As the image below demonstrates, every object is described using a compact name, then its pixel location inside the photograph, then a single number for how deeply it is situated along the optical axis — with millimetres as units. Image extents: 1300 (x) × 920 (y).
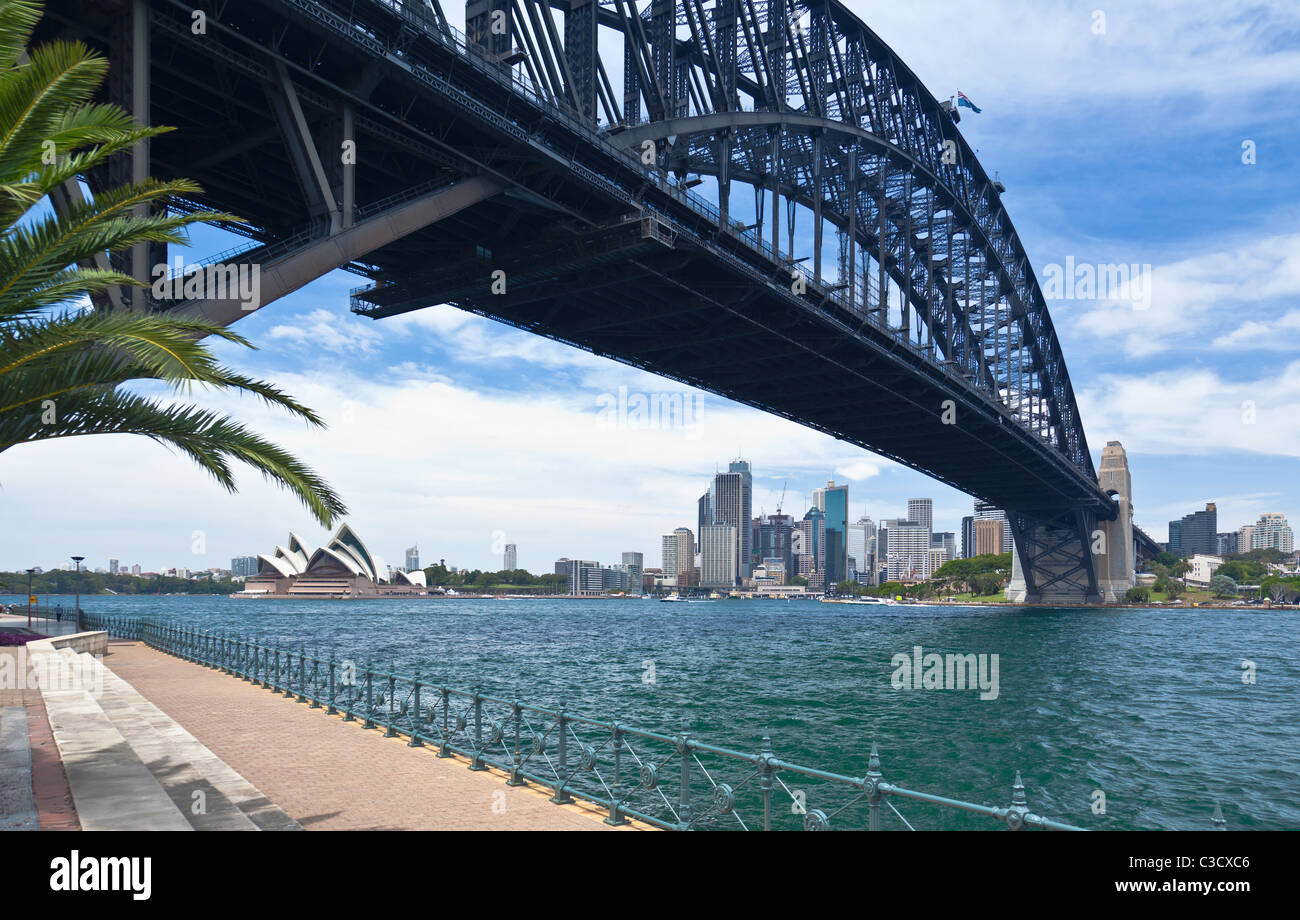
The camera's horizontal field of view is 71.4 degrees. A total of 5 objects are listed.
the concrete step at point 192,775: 9070
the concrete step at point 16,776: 8611
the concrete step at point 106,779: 8523
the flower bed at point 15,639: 30297
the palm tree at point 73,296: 8344
